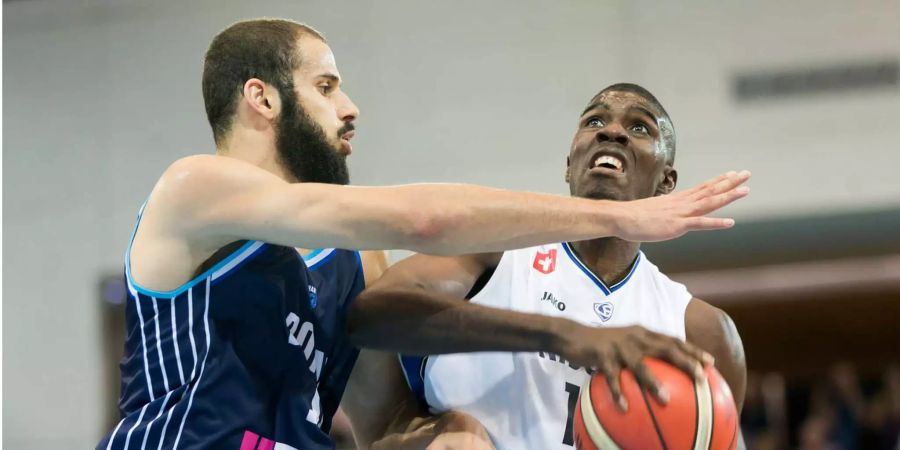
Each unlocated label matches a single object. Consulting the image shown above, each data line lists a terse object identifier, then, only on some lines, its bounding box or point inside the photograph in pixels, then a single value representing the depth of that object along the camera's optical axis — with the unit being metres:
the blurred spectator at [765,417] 9.75
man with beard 2.74
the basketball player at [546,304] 3.45
